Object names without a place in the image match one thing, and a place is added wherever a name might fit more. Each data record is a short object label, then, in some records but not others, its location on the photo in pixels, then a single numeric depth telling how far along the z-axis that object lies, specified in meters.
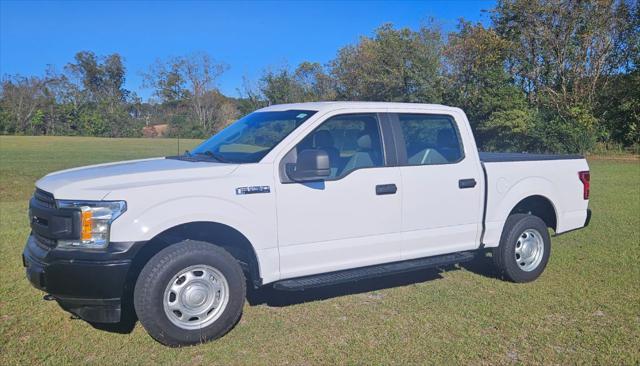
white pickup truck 3.99
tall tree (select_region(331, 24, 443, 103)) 35.28
